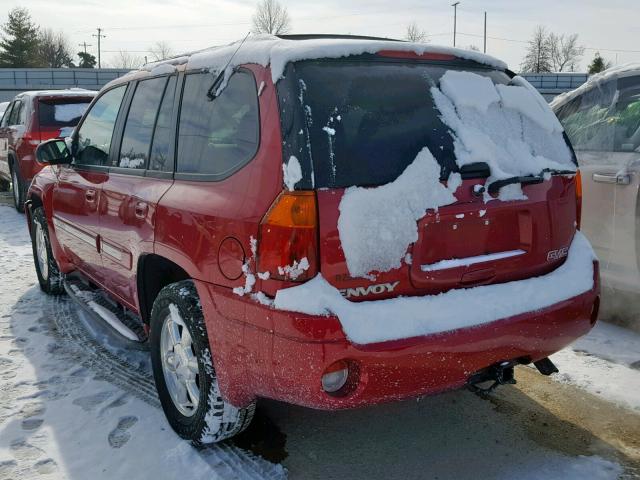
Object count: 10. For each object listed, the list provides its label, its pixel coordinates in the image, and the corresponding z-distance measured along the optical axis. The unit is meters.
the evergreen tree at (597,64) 62.46
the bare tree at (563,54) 83.50
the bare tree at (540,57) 83.50
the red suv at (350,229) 2.27
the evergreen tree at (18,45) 65.00
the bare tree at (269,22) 63.77
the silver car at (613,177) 4.18
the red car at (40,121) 9.30
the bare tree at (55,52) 82.38
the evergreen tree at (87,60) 81.56
